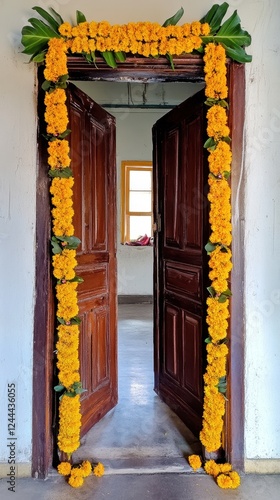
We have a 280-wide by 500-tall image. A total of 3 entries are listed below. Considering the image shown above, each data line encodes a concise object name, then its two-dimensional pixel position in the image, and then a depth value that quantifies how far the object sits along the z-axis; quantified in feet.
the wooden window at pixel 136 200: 22.90
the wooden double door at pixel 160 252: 7.91
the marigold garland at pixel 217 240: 6.71
